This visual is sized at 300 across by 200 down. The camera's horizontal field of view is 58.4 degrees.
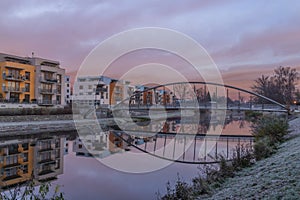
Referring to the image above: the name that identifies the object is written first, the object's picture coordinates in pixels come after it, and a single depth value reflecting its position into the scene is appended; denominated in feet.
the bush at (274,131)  41.01
